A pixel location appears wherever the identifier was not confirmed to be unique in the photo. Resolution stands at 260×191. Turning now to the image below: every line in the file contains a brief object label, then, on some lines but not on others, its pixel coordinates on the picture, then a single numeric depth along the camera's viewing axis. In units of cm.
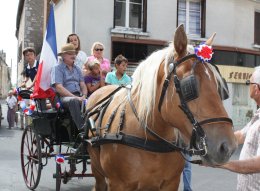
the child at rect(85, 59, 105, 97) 581
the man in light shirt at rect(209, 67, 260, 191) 282
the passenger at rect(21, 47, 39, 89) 712
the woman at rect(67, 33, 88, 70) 651
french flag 534
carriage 523
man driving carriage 496
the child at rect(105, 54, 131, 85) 579
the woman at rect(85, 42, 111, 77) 661
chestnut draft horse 266
